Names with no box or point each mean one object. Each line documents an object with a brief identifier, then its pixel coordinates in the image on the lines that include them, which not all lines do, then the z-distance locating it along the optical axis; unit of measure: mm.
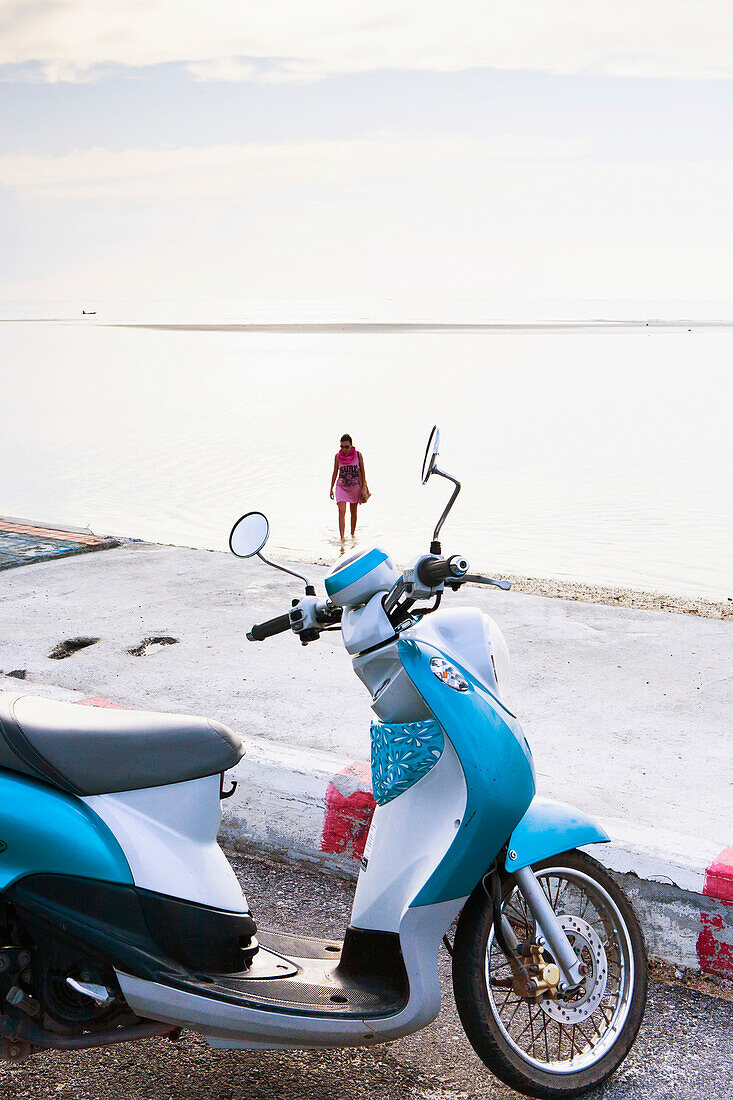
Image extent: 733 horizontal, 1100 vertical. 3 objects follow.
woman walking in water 13547
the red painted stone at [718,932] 3381
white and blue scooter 2533
